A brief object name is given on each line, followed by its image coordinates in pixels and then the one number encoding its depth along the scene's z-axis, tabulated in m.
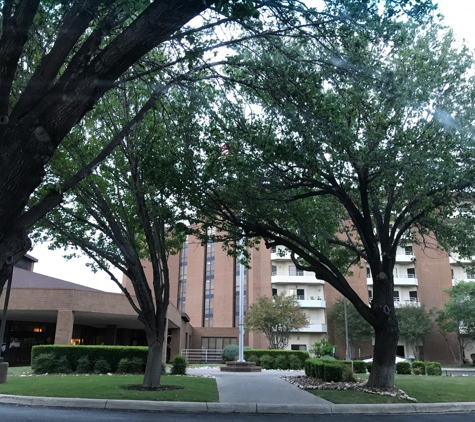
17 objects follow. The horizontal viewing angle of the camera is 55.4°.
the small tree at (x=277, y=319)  45.38
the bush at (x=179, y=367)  20.52
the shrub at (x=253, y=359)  31.48
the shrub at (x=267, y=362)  29.77
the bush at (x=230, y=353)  41.71
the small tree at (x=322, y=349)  40.41
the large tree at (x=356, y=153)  9.07
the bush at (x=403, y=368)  24.88
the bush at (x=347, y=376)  16.30
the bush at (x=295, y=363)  29.22
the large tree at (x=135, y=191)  12.27
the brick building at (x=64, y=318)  27.36
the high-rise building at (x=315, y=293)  54.00
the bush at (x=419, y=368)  25.38
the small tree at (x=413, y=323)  49.47
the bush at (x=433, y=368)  25.14
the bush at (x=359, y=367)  24.89
